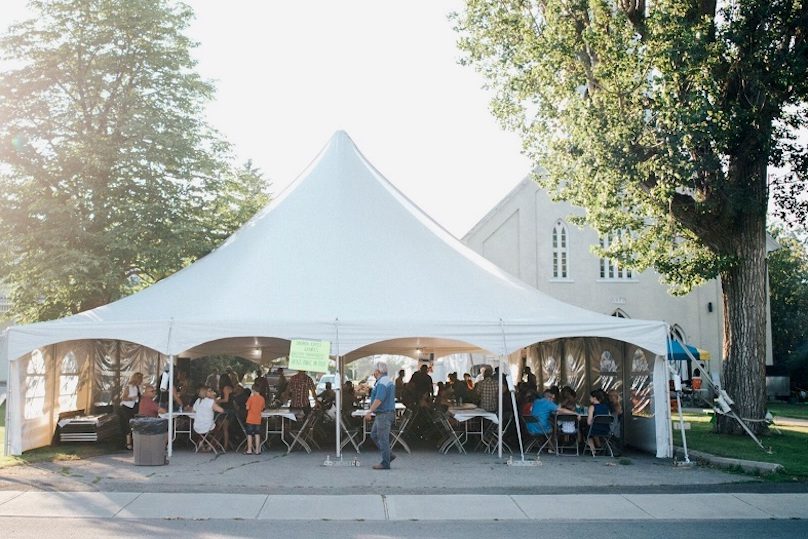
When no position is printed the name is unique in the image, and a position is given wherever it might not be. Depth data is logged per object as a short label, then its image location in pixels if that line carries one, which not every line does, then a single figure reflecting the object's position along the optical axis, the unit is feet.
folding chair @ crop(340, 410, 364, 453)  43.86
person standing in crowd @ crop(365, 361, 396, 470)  37.47
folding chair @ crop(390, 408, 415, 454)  44.29
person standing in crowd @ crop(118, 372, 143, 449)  47.88
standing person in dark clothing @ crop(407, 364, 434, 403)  54.60
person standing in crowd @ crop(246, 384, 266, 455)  42.91
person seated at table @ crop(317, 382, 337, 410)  48.11
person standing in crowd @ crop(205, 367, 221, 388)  68.30
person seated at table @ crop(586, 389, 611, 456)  43.04
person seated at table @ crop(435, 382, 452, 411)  51.11
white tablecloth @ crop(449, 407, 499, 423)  43.10
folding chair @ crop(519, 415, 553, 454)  44.24
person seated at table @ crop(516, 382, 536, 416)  46.70
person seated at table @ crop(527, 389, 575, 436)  44.16
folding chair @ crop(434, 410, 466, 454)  45.03
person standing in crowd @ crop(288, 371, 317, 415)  47.70
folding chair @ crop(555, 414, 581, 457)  44.06
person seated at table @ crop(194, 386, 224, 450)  43.47
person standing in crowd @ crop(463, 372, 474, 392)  62.23
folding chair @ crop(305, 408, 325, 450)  46.06
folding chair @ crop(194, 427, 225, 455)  44.34
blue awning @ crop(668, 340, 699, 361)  80.53
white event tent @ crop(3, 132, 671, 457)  41.57
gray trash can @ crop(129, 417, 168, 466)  38.52
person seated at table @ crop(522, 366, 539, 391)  52.29
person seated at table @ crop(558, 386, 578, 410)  48.21
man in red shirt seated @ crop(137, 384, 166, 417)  45.19
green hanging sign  39.50
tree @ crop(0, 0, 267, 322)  69.87
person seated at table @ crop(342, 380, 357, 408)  50.57
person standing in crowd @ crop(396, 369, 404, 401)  57.73
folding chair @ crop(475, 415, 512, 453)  45.68
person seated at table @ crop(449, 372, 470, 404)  58.13
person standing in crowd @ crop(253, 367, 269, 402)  49.91
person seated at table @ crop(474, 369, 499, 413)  46.83
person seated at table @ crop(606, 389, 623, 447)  45.75
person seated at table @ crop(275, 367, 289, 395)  59.55
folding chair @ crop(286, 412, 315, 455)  44.25
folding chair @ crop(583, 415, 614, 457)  43.09
